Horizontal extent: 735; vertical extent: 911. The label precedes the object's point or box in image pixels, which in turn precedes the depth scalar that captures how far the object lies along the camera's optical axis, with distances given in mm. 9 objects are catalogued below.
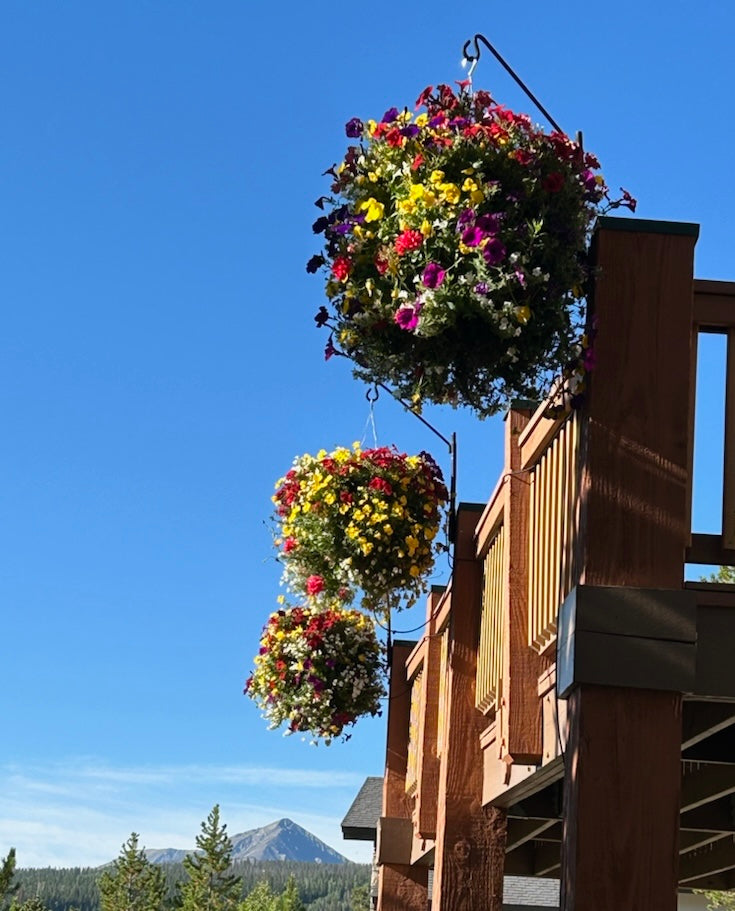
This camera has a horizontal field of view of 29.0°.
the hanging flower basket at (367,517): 6707
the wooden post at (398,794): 8578
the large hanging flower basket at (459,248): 3607
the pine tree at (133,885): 69875
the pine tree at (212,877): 68938
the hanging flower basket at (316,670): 8078
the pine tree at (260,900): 66062
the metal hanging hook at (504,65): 3852
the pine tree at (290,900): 65062
